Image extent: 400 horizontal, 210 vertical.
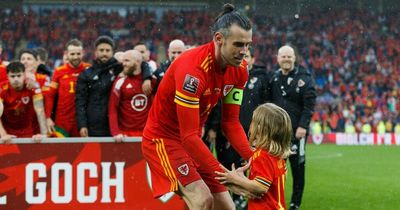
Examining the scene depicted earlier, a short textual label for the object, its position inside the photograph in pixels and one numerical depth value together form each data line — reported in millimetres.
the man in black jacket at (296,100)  17891
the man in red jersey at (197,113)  9687
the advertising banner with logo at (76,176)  15586
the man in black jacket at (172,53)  17000
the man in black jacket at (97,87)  17344
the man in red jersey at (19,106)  16578
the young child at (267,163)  9352
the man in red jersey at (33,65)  18078
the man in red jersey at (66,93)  18250
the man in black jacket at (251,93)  18398
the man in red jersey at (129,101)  17078
